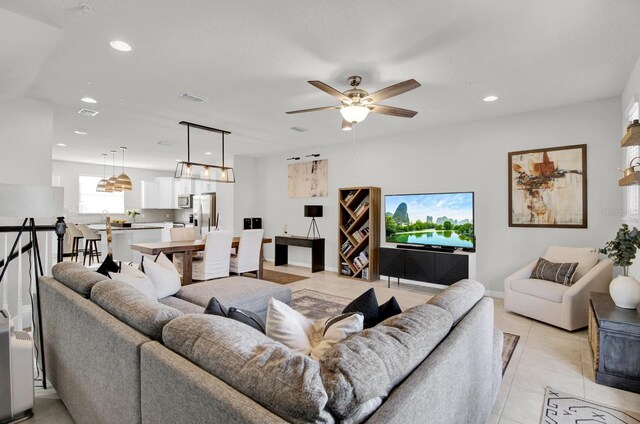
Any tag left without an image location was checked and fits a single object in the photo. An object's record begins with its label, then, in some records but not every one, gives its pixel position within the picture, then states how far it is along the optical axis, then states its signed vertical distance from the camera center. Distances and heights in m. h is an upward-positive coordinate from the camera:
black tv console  4.68 -0.82
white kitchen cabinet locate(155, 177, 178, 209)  9.88 +0.56
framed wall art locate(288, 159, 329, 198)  6.81 +0.70
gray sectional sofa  0.88 -0.50
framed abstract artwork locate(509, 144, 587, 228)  4.10 +0.30
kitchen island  5.78 -0.50
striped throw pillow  3.63 -0.69
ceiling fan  2.83 +1.02
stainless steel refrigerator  8.39 -0.01
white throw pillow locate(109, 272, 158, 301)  2.37 -0.52
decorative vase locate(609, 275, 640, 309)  2.57 -0.64
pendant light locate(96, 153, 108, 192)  7.55 +0.65
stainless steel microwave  9.49 +0.32
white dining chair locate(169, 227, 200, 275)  5.61 -0.38
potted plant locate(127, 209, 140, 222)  9.14 -0.02
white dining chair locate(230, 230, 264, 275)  5.21 -0.67
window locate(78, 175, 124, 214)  8.99 +0.37
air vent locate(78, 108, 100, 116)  4.17 +1.27
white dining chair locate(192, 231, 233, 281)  4.68 -0.67
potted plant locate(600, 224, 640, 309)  2.56 -0.44
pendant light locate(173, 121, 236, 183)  4.95 +0.64
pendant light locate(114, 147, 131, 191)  7.02 +0.61
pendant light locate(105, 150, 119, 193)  7.18 +0.61
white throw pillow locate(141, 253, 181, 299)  2.77 -0.56
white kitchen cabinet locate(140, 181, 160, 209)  9.66 +0.52
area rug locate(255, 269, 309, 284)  5.74 -1.19
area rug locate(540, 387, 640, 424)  2.02 -1.27
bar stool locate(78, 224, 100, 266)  6.59 -0.45
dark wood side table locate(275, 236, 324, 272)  6.53 -0.66
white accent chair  3.35 -0.85
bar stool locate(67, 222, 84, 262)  6.68 -0.46
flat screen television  4.86 -0.15
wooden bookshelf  5.79 -0.38
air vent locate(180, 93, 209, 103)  3.80 +1.33
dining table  4.44 -0.51
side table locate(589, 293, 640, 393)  2.33 -1.00
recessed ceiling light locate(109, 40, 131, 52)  2.62 +1.34
